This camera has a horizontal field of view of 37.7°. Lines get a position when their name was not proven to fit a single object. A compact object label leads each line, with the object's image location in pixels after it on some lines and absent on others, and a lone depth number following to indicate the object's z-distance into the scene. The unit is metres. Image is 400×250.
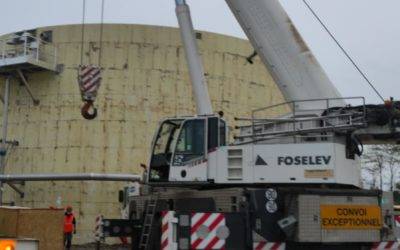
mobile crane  9.80
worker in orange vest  20.34
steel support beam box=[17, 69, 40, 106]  25.50
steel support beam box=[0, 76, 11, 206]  25.48
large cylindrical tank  24.88
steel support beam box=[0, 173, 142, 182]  24.12
